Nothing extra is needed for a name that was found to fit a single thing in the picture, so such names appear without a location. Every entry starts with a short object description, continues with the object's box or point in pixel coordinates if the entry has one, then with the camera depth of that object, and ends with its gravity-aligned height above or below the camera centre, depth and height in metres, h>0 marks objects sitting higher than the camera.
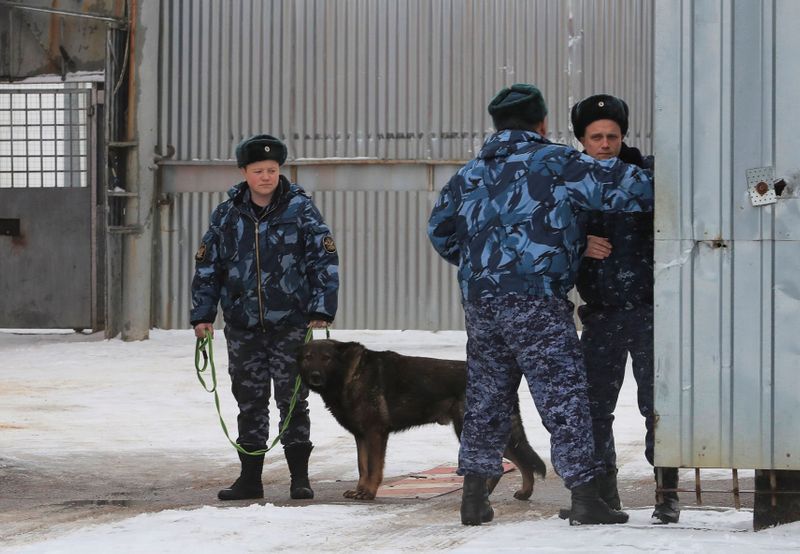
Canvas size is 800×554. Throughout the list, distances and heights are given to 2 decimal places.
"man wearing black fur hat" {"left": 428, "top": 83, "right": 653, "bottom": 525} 10.30 -0.11
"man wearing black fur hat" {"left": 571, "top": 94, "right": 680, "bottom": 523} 10.94 -0.22
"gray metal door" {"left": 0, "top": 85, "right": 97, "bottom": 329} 32.19 +0.25
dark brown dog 13.20 -0.78
